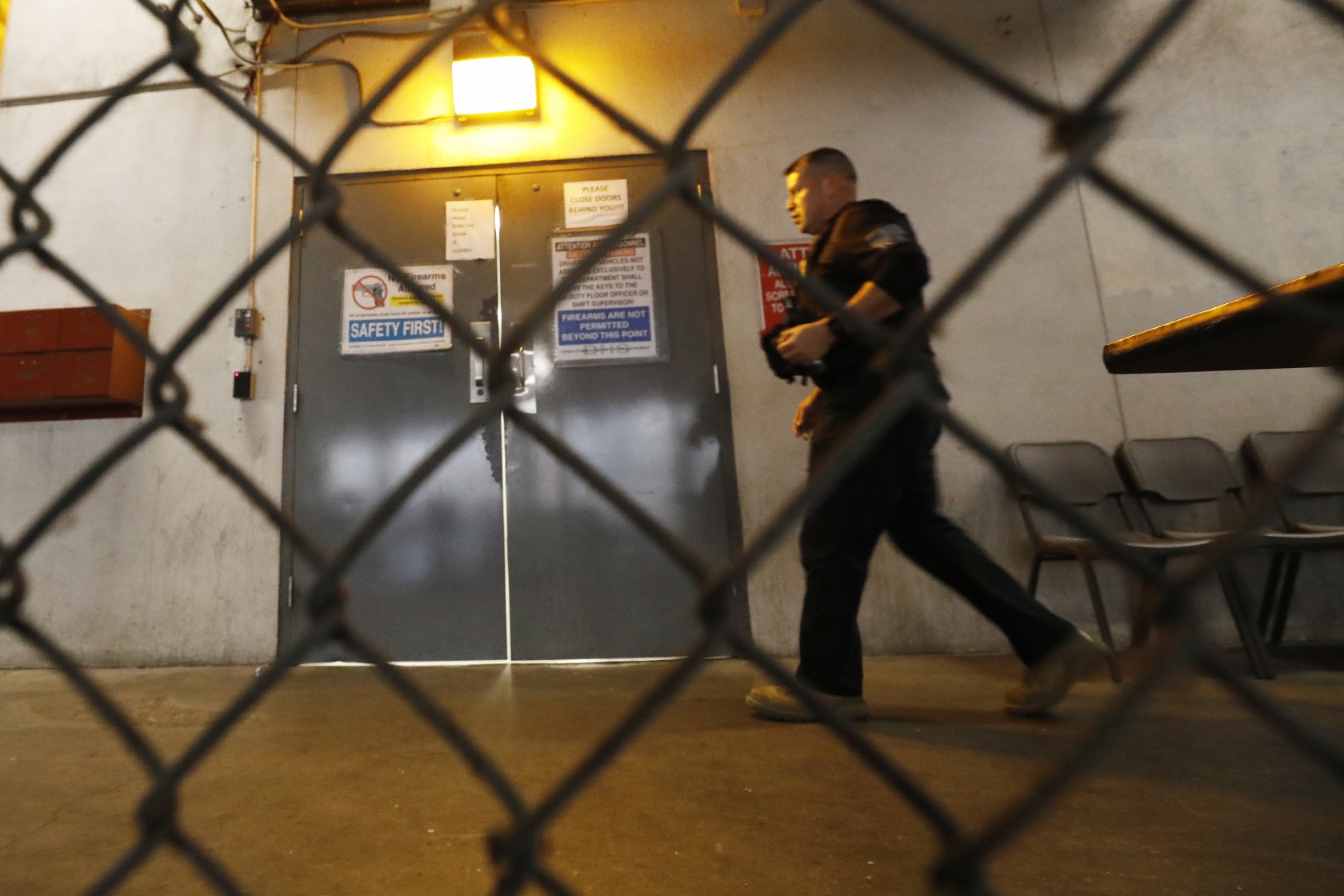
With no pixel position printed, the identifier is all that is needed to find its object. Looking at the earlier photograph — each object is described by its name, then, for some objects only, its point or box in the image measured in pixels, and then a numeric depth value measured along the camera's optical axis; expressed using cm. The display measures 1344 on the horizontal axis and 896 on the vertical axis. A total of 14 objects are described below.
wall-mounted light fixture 295
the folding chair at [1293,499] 250
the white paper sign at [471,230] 294
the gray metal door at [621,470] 269
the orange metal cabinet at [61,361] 273
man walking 160
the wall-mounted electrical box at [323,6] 303
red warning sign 285
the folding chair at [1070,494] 240
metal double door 270
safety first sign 288
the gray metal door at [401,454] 271
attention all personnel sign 285
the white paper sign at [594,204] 296
